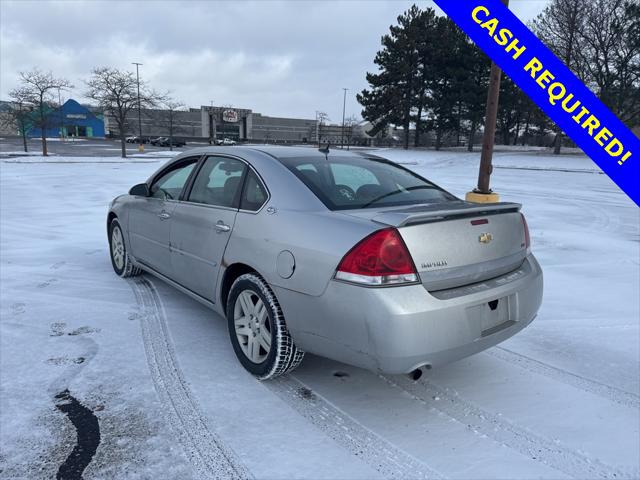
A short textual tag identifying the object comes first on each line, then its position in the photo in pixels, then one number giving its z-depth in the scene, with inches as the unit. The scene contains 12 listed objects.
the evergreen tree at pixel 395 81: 1873.8
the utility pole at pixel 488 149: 446.9
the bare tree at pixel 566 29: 1357.0
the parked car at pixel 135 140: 2594.0
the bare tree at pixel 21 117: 1214.3
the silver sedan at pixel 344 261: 94.5
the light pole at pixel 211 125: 3563.0
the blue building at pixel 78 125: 3110.2
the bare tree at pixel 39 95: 1192.2
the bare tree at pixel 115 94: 1196.5
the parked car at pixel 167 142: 2228.1
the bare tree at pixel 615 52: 1360.7
